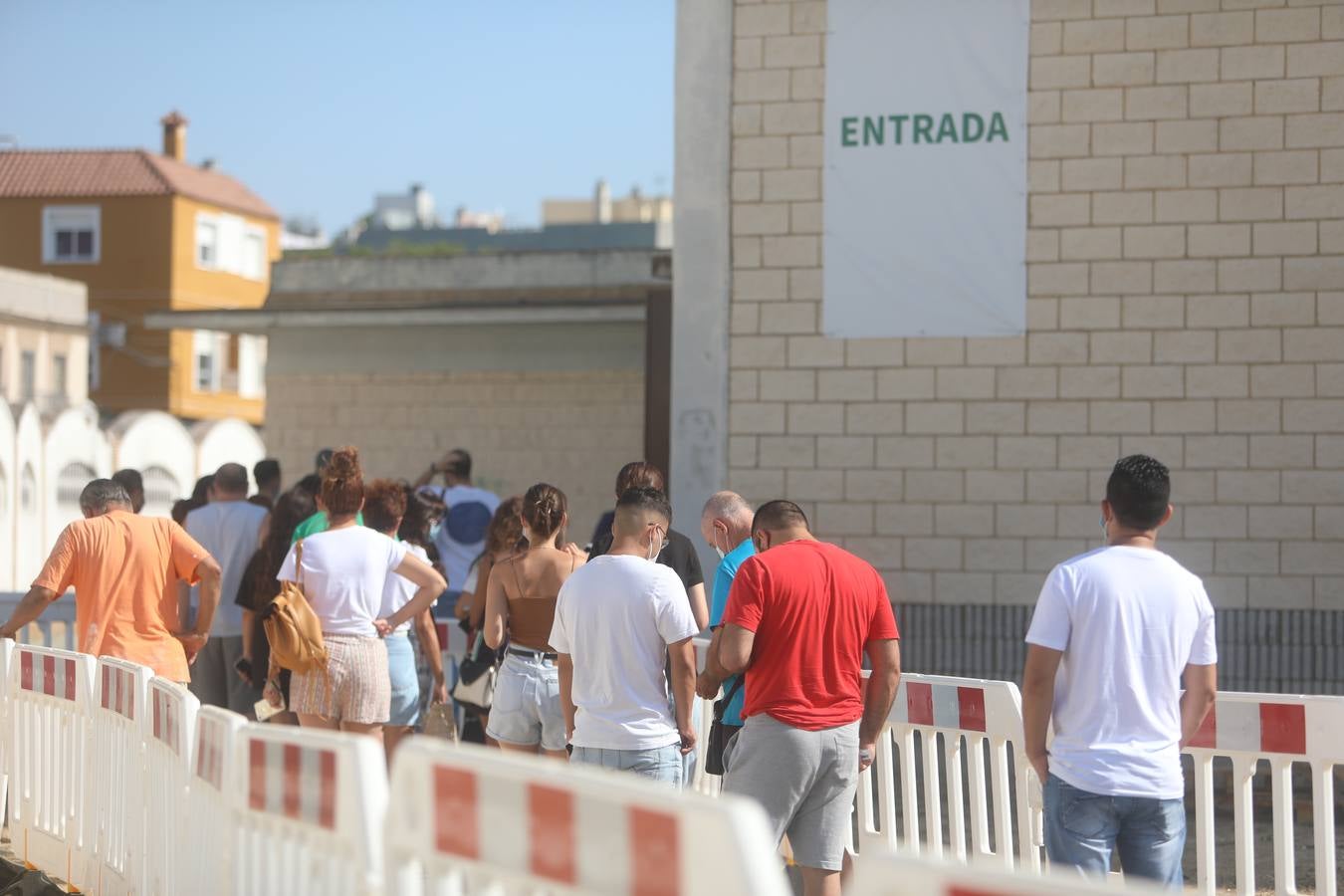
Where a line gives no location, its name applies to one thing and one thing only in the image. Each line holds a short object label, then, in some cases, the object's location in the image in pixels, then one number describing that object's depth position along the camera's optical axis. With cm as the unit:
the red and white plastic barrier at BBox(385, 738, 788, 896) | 577
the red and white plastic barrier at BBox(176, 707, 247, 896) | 974
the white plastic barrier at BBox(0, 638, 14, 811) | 1620
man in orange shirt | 1600
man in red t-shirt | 1149
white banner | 2197
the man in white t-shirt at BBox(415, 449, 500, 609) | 2262
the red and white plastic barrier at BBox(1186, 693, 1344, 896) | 1271
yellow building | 10394
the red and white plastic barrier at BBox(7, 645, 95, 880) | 1447
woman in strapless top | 1373
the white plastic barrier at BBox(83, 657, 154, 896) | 1297
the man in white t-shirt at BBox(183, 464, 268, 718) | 1914
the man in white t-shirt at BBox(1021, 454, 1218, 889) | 970
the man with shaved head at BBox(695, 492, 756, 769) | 1275
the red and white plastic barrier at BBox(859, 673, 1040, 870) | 1388
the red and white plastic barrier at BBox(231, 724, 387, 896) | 770
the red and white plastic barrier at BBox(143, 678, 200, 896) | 1145
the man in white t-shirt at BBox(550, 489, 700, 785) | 1179
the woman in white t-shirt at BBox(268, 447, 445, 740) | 1480
